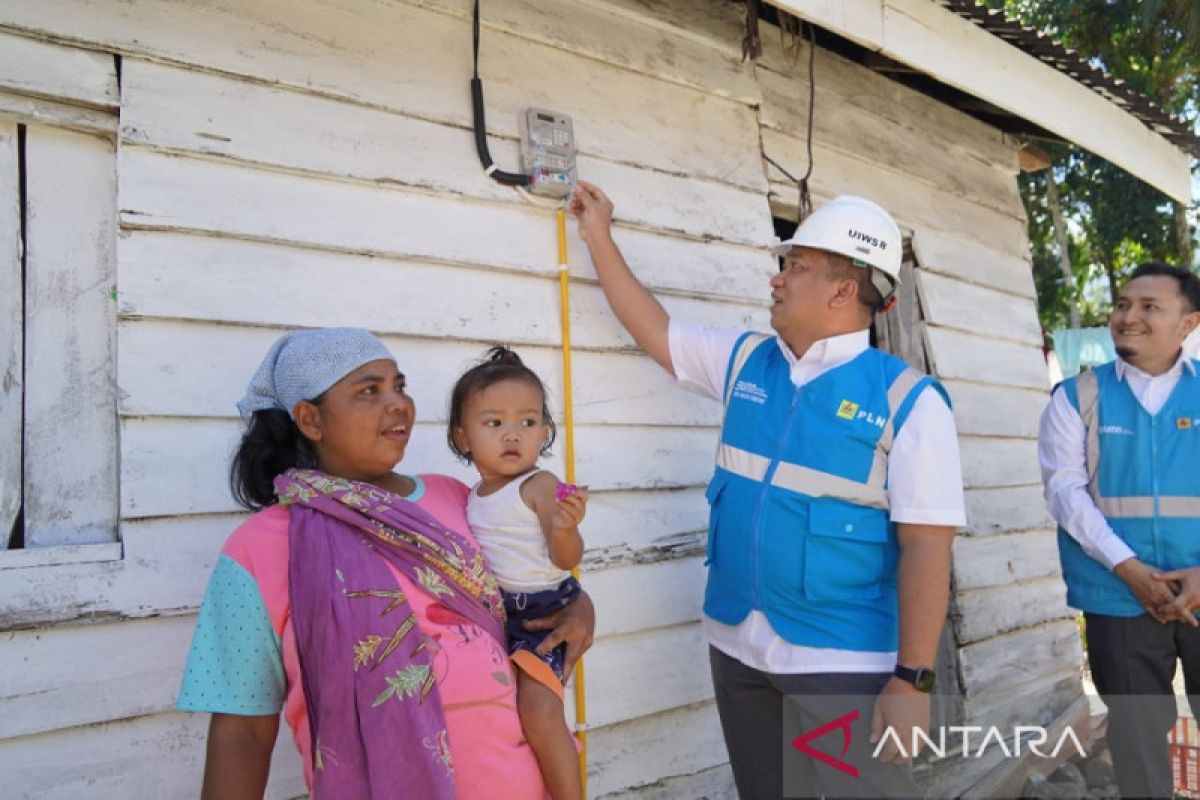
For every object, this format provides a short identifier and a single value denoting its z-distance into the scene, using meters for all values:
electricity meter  2.65
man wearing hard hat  2.12
